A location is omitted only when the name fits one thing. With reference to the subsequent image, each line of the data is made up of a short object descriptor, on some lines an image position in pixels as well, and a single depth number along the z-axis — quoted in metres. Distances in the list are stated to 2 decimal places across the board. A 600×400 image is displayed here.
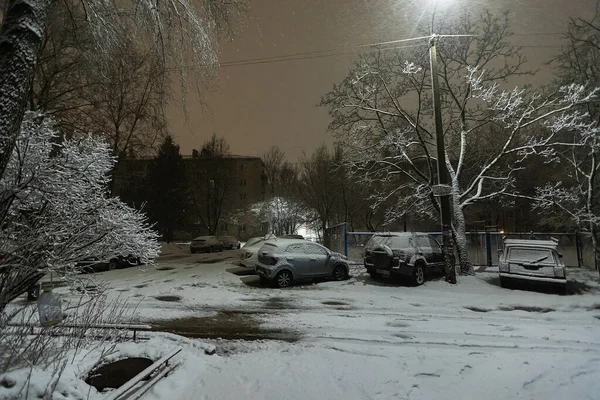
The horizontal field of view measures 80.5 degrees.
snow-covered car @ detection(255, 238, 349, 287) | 12.24
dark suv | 12.09
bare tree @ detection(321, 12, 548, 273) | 14.23
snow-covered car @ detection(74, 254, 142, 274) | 17.23
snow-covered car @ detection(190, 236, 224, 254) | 31.20
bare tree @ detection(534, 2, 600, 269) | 13.78
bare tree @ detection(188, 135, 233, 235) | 47.93
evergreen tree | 47.81
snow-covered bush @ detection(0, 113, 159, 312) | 4.46
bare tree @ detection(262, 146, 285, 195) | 52.48
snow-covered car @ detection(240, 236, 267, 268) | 15.44
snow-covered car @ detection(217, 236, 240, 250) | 37.81
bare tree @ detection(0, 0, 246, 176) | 3.25
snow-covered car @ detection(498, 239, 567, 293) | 10.60
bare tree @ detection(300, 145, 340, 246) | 34.81
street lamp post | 12.16
